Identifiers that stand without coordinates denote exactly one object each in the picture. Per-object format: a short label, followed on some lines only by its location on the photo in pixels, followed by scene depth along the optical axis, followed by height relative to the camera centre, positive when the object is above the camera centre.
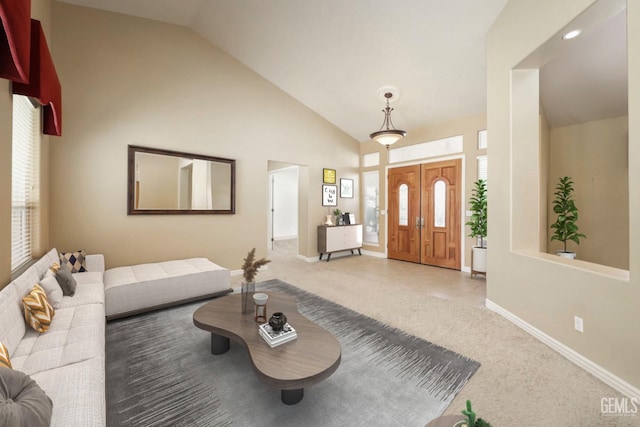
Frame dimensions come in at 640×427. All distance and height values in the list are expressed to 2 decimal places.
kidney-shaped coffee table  1.47 -0.89
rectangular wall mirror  3.82 +0.48
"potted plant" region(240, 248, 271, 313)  2.22 -0.59
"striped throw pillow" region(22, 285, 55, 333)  1.81 -0.70
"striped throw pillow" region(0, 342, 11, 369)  1.18 -0.67
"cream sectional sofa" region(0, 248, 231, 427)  1.26 -0.85
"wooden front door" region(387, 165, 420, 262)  5.89 +0.02
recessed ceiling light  2.24 +1.56
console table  6.03 -0.59
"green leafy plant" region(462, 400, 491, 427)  0.89 -0.71
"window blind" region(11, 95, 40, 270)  2.40 +0.35
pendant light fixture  3.97 +1.20
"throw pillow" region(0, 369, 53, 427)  0.87 -0.70
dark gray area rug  1.58 -1.21
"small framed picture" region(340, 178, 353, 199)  6.66 +0.66
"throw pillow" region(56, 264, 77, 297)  2.43 -0.64
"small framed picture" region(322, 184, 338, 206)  6.30 +0.46
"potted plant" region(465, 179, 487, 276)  4.45 -0.19
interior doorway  8.95 +0.19
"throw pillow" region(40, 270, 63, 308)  2.13 -0.64
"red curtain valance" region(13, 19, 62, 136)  2.16 +1.19
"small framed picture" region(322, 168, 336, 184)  6.24 +0.91
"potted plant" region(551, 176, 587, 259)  4.12 -0.04
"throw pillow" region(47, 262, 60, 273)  2.50 -0.54
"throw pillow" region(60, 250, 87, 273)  3.20 -0.59
